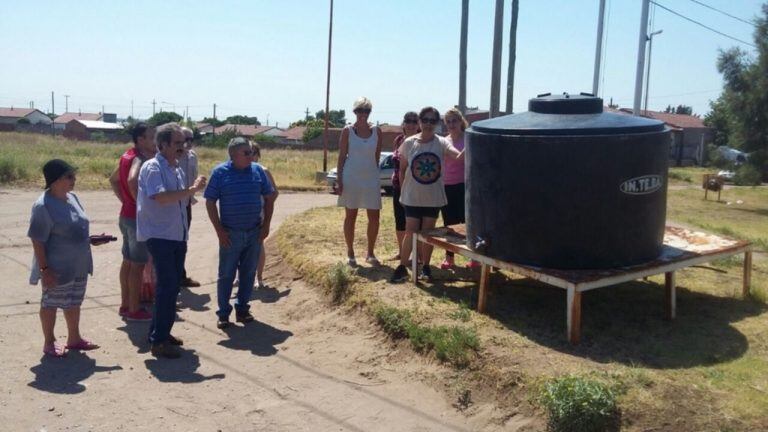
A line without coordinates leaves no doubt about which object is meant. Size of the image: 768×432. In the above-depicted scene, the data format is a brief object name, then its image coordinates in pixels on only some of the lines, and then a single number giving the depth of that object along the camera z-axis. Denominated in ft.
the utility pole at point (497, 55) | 49.98
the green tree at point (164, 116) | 223.71
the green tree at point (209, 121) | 324.27
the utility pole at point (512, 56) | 62.64
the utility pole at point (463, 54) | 57.98
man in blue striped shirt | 19.62
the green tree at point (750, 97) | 73.41
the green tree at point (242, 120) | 345.72
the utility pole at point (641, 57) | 62.03
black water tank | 17.38
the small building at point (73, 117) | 354.02
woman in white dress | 23.73
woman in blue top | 17.17
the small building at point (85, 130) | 265.34
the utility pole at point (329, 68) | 77.56
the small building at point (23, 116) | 325.21
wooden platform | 16.85
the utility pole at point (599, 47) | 63.10
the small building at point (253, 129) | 300.61
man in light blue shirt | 17.74
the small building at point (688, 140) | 166.40
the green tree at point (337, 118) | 252.42
